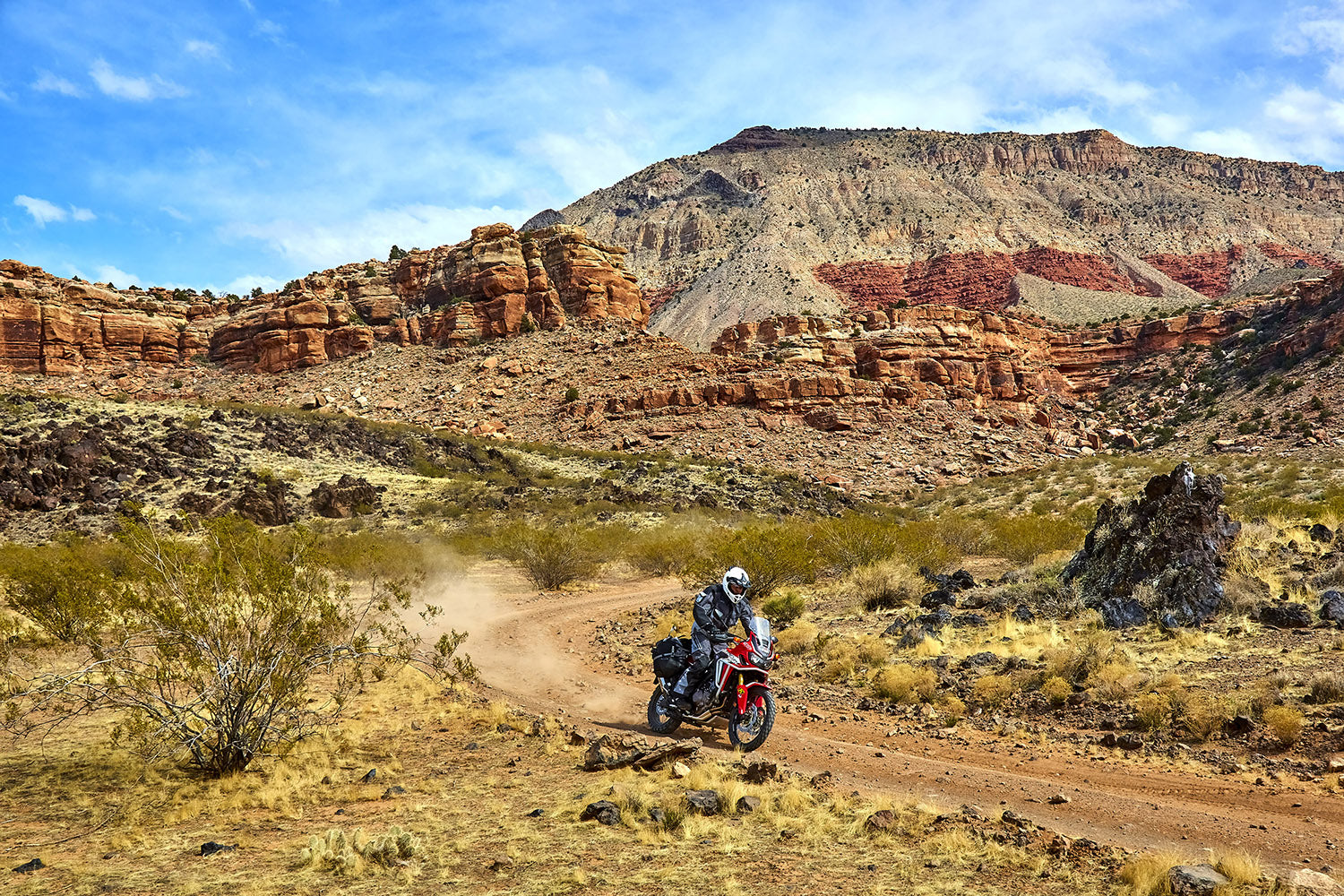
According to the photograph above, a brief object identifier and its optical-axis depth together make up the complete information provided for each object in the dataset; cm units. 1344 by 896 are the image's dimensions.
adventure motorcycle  888
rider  908
